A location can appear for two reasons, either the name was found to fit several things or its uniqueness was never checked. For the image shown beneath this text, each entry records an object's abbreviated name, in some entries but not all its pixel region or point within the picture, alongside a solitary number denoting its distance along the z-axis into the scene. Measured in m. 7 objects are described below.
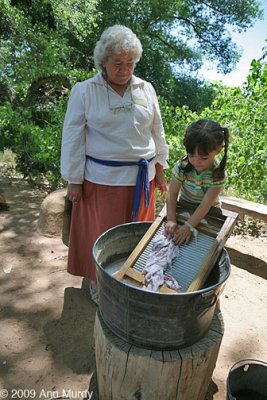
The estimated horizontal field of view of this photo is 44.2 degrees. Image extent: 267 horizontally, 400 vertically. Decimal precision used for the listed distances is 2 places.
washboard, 1.56
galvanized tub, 1.35
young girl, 1.65
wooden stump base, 1.51
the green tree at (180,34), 10.10
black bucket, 1.79
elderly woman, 2.10
